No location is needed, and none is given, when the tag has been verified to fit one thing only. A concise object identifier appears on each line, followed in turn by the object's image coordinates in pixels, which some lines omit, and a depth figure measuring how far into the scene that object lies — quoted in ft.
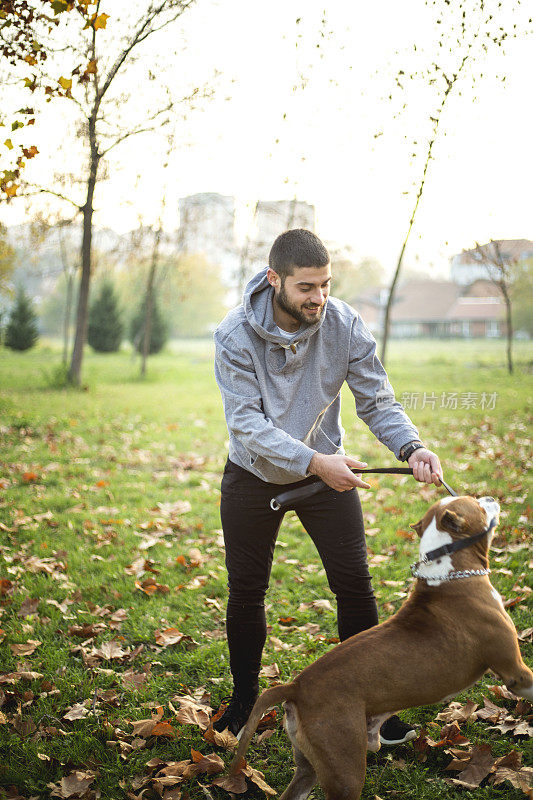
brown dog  7.77
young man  9.98
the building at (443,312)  119.24
